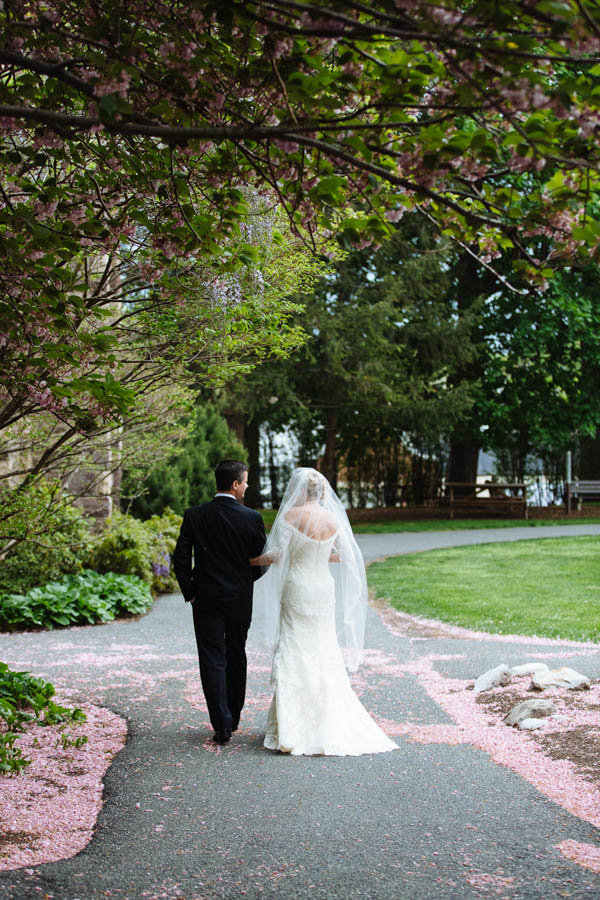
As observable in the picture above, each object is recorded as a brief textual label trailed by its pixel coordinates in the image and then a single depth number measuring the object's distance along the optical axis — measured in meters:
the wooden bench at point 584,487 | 28.08
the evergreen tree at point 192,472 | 18.39
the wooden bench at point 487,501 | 27.17
